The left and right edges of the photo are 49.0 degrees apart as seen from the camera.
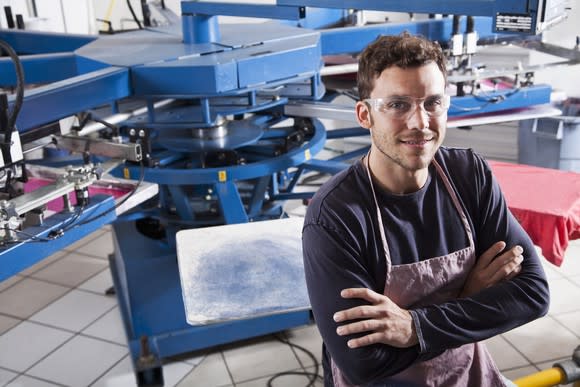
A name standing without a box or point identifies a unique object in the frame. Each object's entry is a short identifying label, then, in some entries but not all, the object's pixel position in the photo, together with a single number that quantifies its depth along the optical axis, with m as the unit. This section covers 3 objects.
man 1.46
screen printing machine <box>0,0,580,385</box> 1.84
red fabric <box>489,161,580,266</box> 2.13
